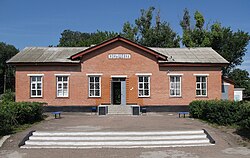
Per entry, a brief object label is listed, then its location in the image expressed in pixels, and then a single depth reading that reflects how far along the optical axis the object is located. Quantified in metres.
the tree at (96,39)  50.78
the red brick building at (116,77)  25.48
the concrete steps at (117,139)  11.69
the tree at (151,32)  51.09
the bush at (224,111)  13.57
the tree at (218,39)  47.38
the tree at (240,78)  54.99
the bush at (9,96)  28.39
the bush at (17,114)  13.35
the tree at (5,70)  70.38
